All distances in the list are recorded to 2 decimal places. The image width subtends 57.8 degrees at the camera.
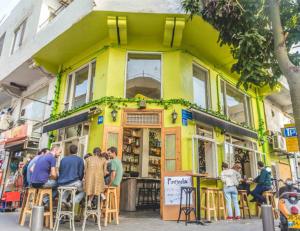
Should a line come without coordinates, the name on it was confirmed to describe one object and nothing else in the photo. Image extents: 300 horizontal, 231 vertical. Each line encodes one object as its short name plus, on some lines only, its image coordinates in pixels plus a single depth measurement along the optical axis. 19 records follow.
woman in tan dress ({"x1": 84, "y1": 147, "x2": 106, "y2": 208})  5.80
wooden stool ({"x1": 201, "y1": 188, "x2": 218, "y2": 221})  7.60
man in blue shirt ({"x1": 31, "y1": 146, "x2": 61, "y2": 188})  6.05
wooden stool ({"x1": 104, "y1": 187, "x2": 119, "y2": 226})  6.30
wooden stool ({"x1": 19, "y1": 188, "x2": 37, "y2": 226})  6.27
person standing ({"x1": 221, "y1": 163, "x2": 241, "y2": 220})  8.00
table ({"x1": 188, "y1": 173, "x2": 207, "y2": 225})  7.10
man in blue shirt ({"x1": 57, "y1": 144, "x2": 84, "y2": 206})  5.93
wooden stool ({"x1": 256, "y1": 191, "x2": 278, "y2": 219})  8.58
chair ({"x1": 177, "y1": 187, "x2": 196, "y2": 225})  7.02
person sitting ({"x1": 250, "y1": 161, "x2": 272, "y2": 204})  8.59
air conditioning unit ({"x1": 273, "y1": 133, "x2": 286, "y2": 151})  13.09
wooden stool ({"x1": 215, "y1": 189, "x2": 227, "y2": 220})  8.17
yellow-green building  8.72
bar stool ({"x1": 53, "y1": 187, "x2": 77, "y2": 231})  5.54
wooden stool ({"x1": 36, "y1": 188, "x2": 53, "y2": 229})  5.94
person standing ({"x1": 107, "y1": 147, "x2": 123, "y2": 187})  6.68
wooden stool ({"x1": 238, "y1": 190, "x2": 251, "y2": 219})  8.77
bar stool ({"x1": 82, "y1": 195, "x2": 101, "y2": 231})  5.75
